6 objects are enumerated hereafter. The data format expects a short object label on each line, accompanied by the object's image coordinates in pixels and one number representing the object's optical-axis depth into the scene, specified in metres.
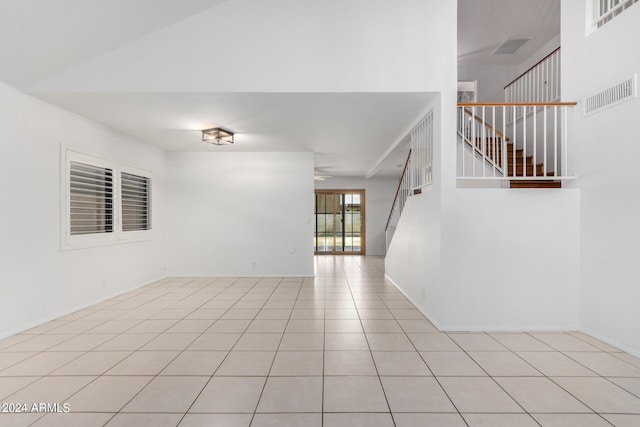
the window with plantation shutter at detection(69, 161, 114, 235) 4.30
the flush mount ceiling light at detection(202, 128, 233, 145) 4.95
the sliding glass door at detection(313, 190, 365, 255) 11.09
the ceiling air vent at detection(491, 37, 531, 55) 6.33
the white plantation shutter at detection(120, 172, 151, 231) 5.40
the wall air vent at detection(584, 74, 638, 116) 2.96
